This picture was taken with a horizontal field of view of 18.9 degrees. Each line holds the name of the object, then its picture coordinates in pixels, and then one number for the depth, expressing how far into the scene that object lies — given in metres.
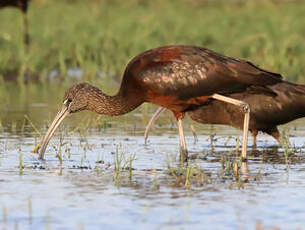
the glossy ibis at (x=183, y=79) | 9.75
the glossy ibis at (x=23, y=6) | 18.62
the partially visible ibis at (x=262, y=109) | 10.70
